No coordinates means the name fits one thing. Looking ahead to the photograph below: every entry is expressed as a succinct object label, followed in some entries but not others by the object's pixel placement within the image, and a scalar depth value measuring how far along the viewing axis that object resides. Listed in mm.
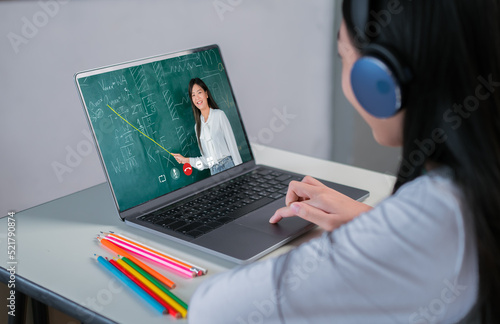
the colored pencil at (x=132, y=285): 696
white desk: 717
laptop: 897
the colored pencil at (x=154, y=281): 702
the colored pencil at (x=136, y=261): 748
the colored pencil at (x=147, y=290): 685
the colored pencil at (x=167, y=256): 781
